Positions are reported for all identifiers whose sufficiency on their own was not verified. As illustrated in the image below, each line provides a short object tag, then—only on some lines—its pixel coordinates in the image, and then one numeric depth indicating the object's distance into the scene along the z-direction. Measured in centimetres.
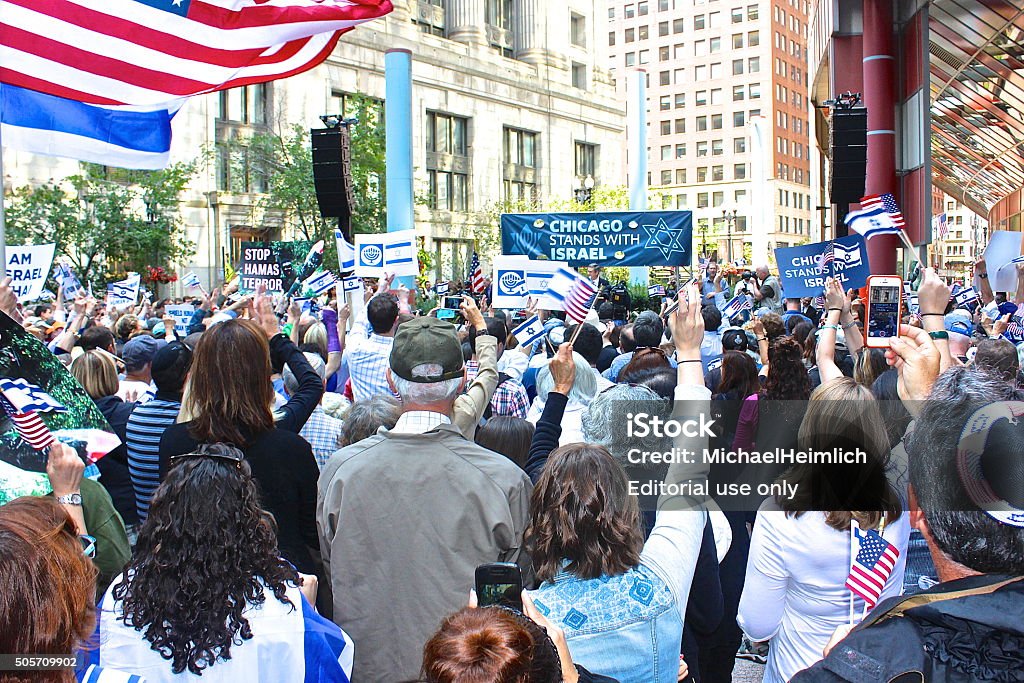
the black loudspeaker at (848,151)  1358
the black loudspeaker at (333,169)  1448
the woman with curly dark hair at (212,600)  249
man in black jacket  162
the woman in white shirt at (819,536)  316
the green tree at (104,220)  3055
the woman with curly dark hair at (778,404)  415
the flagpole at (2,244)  511
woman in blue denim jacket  256
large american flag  604
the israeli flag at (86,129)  671
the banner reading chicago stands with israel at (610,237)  1255
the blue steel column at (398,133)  1792
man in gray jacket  316
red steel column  1906
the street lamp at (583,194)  4031
